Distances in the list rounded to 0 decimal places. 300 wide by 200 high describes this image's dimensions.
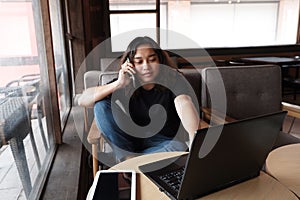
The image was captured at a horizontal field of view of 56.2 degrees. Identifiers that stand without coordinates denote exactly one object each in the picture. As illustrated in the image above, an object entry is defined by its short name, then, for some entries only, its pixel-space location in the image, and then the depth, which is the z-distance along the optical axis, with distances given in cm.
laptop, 74
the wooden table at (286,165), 102
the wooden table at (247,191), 91
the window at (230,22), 451
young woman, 156
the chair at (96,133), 155
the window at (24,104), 114
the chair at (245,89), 209
